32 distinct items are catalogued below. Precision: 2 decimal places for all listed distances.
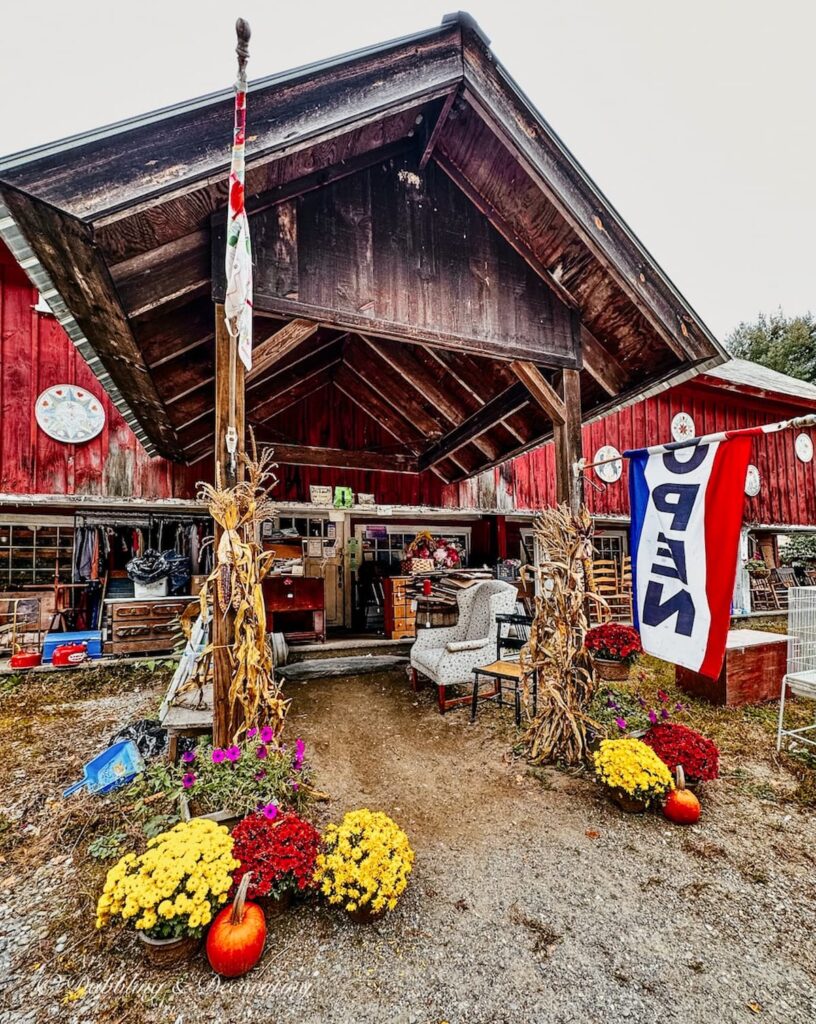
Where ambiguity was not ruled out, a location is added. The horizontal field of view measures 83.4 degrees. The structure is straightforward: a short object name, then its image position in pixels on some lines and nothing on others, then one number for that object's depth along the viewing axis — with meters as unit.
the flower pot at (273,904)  1.99
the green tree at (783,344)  20.55
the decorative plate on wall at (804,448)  12.49
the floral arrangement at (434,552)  8.93
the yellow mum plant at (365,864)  1.93
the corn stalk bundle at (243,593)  2.57
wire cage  3.44
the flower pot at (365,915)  1.94
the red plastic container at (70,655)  6.31
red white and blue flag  2.52
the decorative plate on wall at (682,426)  11.02
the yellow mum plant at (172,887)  1.71
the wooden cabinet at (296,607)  6.87
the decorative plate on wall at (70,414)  6.66
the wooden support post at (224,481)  2.58
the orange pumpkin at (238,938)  1.70
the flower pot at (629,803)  2.75
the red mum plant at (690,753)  2.87
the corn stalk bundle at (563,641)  3.29
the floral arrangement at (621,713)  3.38
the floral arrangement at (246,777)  2.40
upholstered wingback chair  4.69
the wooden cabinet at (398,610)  8.12
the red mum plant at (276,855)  1.96
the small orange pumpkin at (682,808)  2.66
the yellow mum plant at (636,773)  2.71
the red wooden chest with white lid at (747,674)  4.76
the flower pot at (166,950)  1.73
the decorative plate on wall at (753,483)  11.52
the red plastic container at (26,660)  6.14
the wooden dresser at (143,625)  6.86
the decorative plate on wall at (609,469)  10.34
